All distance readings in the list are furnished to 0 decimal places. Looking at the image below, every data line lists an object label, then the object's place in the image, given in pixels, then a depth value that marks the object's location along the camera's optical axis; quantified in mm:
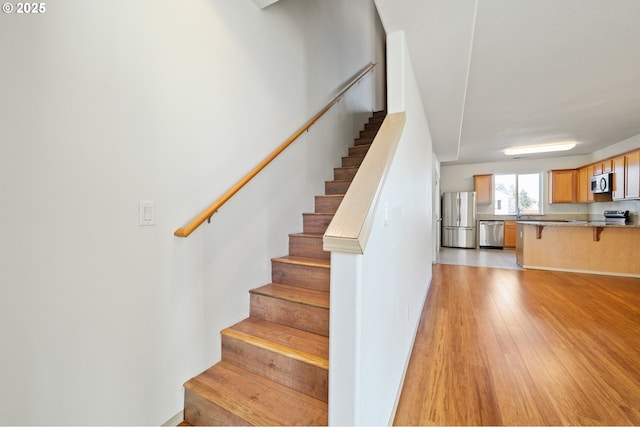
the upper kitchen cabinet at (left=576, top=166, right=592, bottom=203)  6447
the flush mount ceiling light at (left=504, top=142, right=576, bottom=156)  5840
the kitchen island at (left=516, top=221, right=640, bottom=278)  4590
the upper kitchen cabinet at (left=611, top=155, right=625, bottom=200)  5152
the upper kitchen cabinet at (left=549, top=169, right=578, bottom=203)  6930
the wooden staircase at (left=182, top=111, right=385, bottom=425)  1343
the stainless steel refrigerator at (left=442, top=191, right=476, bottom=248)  7758
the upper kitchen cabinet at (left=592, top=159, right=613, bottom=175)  5578
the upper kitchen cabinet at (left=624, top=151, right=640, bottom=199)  4691
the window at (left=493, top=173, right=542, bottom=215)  7652
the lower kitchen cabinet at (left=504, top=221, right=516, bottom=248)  7629
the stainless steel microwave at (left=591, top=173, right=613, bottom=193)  5543
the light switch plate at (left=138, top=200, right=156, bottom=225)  1303
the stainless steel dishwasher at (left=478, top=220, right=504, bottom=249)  7727
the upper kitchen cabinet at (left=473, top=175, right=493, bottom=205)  7938
